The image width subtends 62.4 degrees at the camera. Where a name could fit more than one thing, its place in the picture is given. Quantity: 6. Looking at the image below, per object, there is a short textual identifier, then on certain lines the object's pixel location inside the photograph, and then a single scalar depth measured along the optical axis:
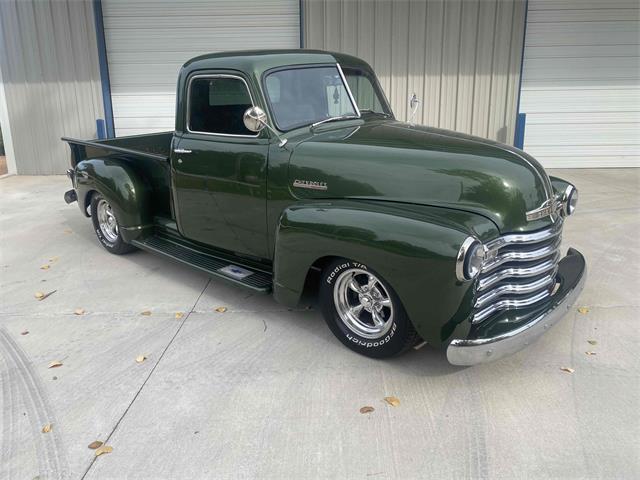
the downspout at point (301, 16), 9.91
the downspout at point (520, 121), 10.13
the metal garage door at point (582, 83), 10.02
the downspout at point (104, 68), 10.06
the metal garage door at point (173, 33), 10.10
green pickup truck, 3.00
